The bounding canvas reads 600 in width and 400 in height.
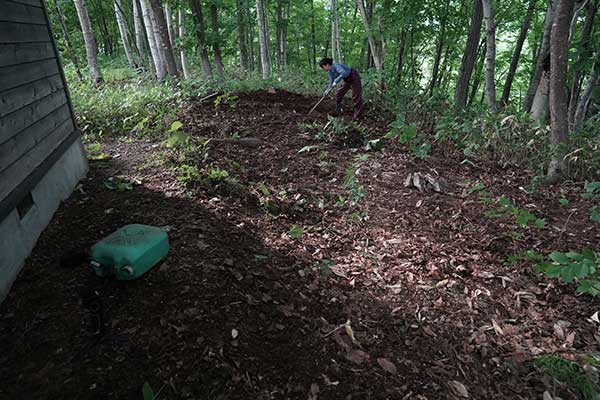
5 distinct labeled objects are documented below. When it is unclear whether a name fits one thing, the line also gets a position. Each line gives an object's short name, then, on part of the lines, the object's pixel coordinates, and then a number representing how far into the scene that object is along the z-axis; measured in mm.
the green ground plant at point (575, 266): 1903
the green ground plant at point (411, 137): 5422
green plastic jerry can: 2205
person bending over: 7223
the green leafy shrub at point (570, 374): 2047
